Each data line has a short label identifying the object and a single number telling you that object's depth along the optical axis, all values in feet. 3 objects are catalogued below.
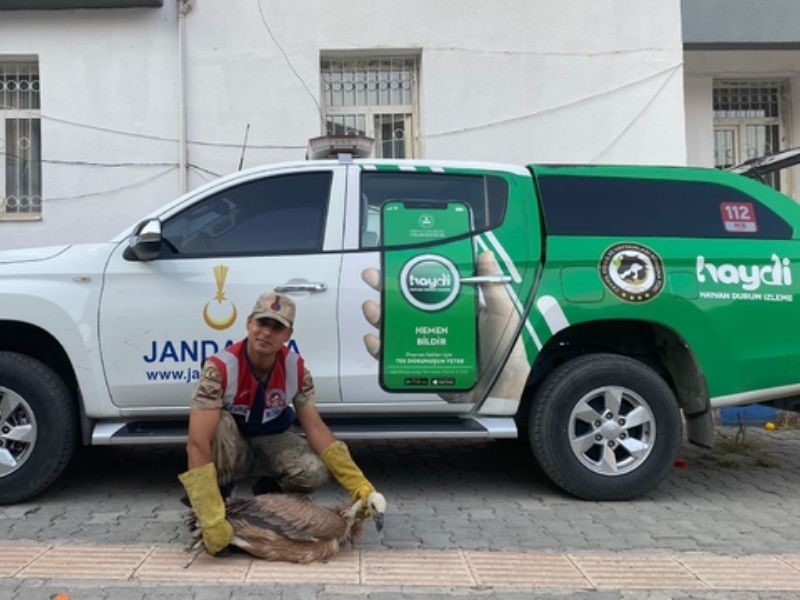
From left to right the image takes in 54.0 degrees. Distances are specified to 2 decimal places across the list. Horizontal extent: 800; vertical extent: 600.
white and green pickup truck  14.60
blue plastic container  22.97
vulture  11.80
